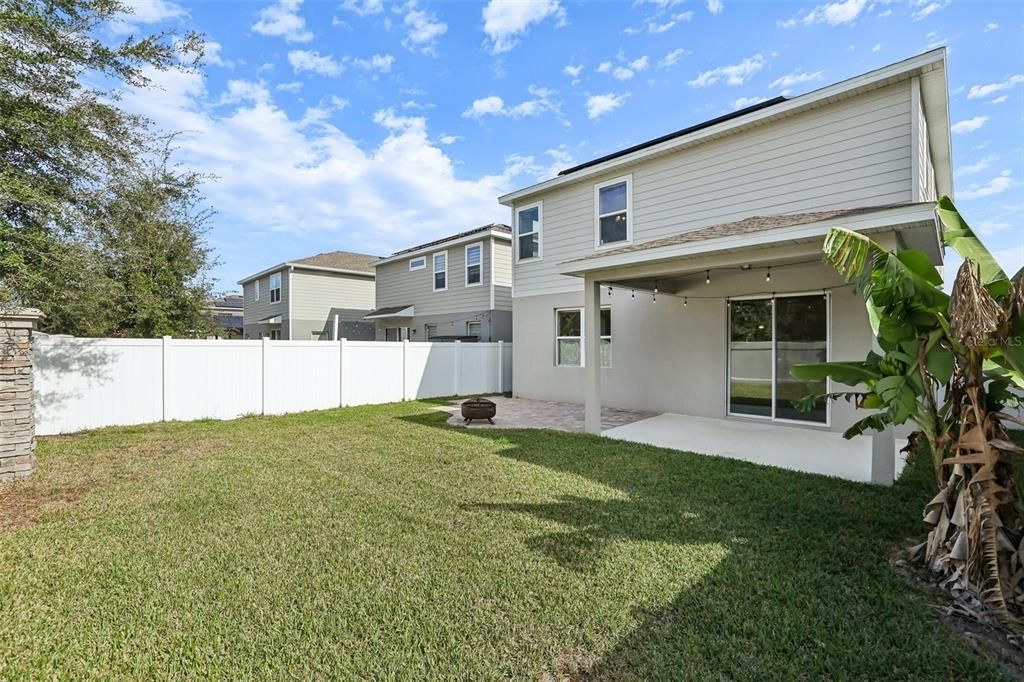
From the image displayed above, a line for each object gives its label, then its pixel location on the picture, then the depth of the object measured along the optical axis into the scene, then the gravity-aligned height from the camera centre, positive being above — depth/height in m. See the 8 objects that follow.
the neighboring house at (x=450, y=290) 16.75 +2.05
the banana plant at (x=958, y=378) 3.03 -0.32
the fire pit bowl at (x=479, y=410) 9.28 -1.40
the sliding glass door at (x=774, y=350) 8.55 -0.23
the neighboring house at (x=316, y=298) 23.55 +2.34
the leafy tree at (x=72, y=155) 5.82 +2.74
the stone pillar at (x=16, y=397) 5.54 -0.64
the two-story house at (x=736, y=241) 7.05 +1.36
